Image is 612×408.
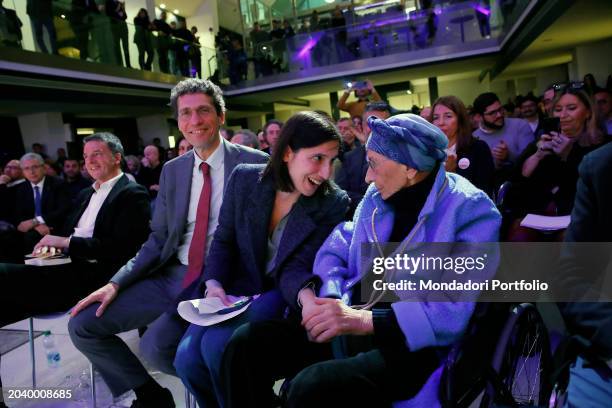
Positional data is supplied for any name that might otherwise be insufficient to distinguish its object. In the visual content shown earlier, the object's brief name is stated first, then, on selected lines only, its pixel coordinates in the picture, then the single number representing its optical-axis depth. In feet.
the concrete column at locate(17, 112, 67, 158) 37.37
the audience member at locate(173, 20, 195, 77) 41.60
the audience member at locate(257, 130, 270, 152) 16.69
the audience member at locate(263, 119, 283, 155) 15.58
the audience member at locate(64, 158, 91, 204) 19.99
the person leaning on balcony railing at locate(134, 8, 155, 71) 36.45
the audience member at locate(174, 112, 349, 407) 5.28
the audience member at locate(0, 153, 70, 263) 13.65
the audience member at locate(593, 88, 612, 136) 10.38
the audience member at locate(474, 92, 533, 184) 11.10
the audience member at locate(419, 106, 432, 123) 14.45
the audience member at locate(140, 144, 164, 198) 20.03
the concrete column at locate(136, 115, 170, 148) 48.75
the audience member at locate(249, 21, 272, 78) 47.75
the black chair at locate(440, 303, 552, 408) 3.77
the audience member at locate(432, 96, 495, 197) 8.93
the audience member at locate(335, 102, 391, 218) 10.22
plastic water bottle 9.37
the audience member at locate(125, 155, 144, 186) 21.17
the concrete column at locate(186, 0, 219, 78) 61.87
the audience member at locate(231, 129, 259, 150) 13.75
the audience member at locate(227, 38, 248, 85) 47.75
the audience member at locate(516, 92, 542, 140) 16.07
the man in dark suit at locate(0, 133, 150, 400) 7.45
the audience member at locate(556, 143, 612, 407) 3.64
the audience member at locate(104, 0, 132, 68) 32.99
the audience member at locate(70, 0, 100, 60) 29.37
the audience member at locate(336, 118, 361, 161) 15.39
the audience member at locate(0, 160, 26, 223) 16.31
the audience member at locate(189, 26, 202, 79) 43.73
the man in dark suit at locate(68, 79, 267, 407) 6.62
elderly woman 4.14
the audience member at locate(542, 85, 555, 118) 12.94
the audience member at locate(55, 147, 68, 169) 34.54
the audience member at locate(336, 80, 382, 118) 14.46
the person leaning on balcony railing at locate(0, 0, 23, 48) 24.72
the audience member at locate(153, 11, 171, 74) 38.86
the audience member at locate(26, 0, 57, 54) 26.58
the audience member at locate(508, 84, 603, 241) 7.59
